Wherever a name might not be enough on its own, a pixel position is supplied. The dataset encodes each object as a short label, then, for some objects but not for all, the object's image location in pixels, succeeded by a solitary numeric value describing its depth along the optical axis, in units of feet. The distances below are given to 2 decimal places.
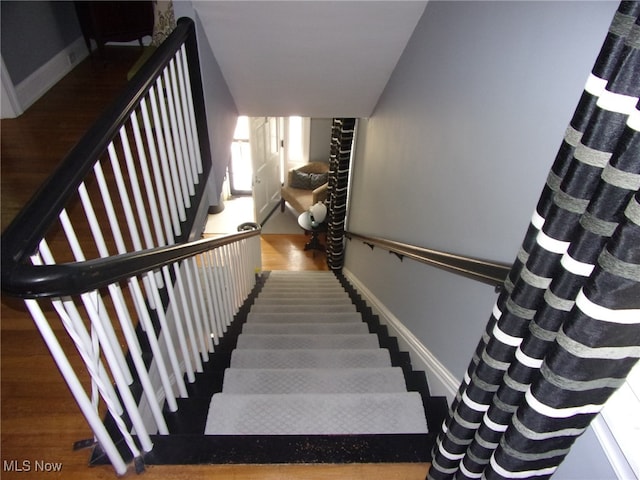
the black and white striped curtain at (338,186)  15.14
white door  18.48
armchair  21.75
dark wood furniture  10.01
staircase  4.03
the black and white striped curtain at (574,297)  1.77
